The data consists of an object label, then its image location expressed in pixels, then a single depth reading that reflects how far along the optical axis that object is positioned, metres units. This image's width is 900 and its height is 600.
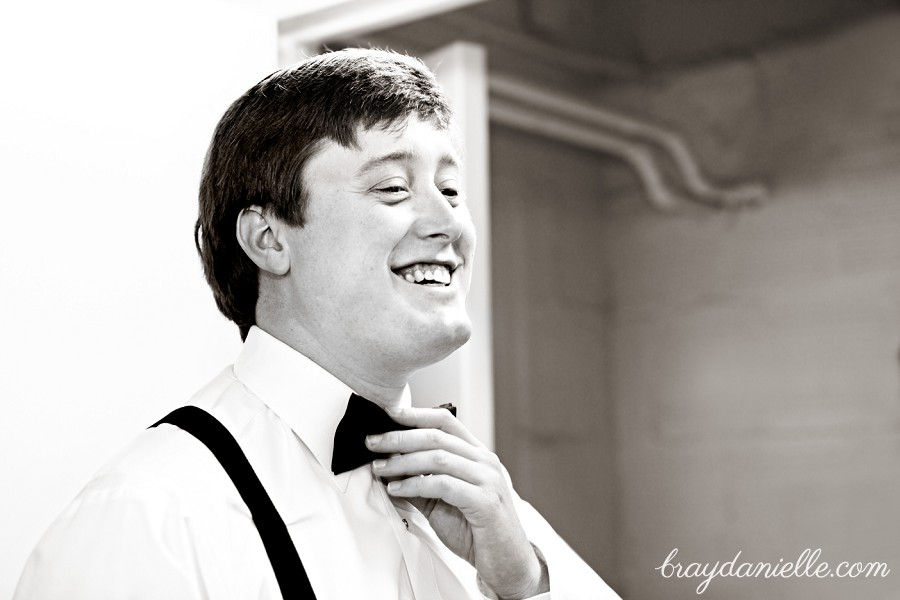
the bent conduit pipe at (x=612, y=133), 4.26
